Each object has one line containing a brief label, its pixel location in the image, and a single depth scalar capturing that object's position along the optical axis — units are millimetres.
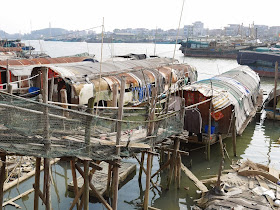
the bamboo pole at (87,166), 7496
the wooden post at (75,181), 8688
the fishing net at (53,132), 7031
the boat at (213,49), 65250
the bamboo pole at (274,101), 20344
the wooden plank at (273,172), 11262
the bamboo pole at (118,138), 7781
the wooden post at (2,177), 8172
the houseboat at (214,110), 14664
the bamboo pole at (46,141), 6992
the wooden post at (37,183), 8156
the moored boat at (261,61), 40531
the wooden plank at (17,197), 10180
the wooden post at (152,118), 9318
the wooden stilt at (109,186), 10323
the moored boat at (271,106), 21031
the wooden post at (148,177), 9364
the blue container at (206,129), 15195
